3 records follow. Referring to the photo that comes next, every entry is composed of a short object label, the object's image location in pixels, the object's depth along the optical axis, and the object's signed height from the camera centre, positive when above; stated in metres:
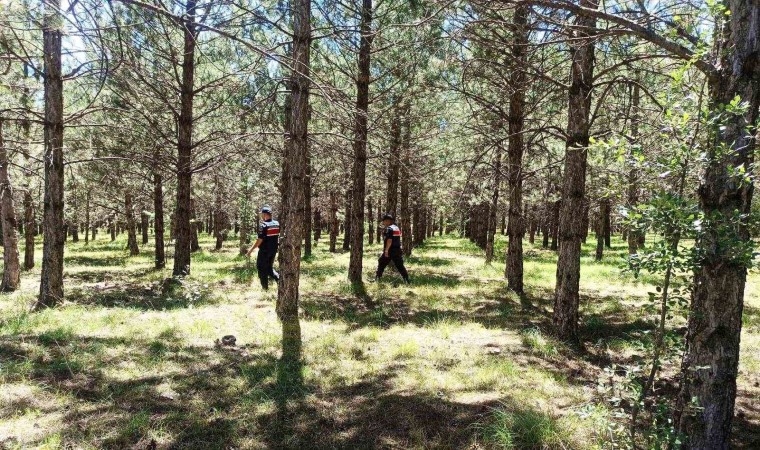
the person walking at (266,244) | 9.52 -0.45
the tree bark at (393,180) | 12.75 +1.42
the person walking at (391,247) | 10.65 -0.50
